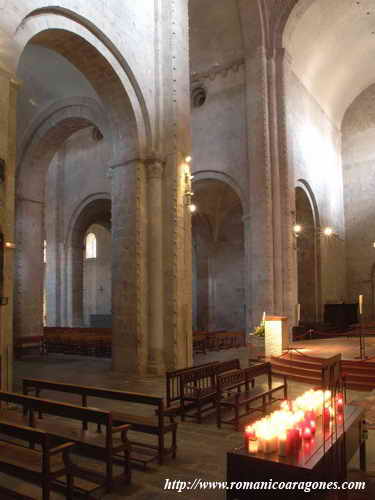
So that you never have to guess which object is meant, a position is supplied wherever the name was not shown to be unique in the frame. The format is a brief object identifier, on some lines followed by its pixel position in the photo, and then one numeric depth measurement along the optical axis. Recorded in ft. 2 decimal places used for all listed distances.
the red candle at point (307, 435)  12.16
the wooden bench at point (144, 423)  16.26
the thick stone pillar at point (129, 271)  34.42
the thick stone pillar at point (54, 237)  71.20
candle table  10.37
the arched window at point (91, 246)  105.50
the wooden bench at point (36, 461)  11.12
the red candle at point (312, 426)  12.58
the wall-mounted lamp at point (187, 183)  37.45
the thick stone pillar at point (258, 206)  53.06
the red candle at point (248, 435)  11.45
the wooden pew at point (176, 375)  21.70
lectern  38.32
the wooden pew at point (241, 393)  20.71
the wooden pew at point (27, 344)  47.42
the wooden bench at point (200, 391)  21.61
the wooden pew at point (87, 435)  13.58
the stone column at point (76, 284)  70.44
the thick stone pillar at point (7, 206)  22.79
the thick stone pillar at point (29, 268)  49.34
